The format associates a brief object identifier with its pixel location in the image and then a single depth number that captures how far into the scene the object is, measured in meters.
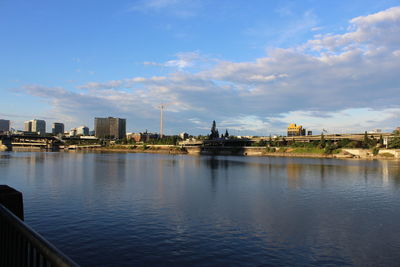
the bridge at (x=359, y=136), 183.12
